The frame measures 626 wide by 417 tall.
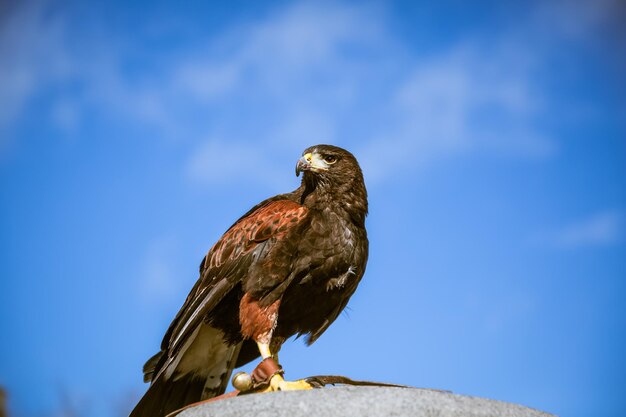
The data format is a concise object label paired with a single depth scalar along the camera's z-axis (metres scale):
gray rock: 6.88
